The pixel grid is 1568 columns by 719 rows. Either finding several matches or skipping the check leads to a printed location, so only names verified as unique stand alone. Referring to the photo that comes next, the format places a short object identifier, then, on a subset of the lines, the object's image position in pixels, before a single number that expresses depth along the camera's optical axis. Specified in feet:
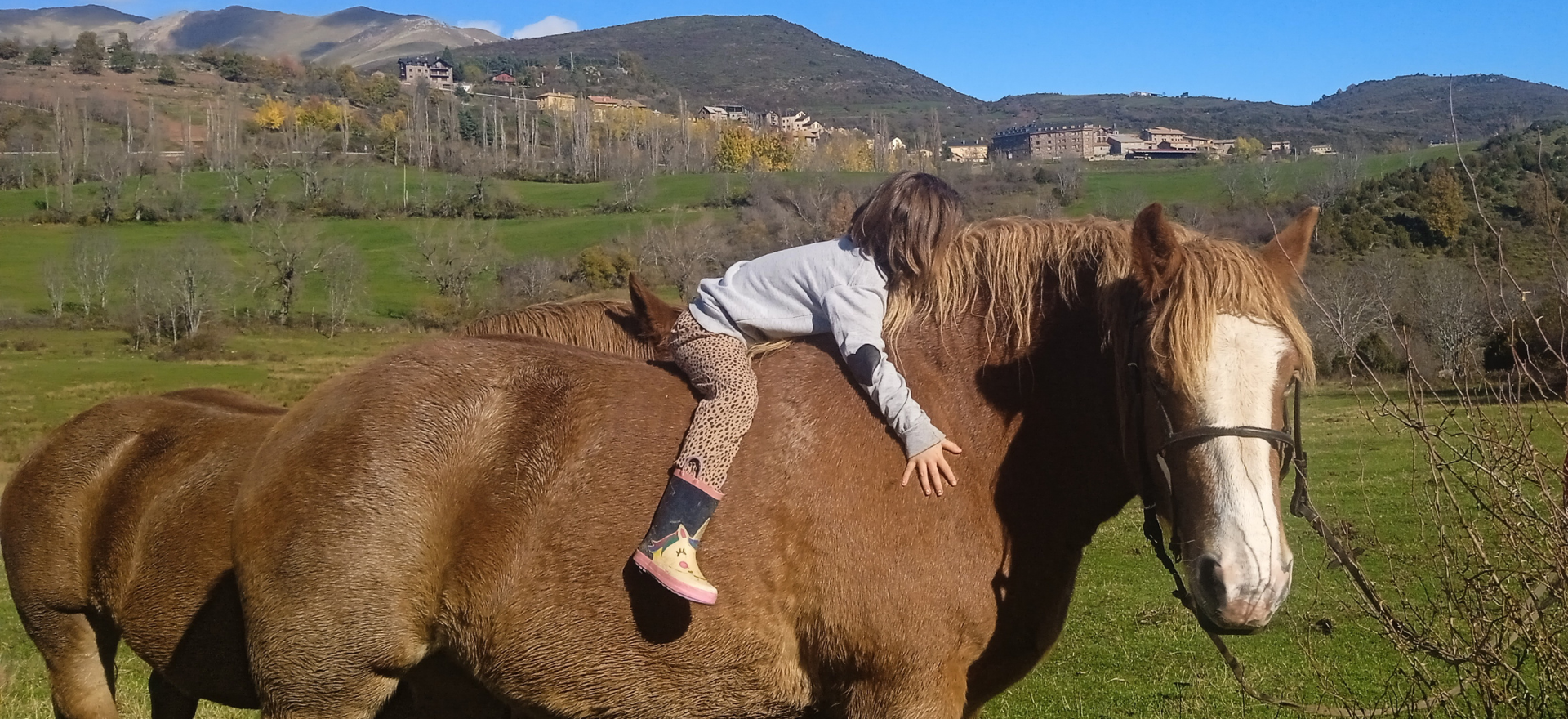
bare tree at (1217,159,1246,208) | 220.64
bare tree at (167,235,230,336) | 170.09
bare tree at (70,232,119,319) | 180.34
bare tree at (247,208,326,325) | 191.62
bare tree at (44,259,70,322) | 175.32
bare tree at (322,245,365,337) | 179.83
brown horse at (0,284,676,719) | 13.48
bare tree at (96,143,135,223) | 238.07
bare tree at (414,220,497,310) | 190.29
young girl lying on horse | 9.75
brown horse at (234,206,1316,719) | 9.82
